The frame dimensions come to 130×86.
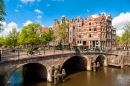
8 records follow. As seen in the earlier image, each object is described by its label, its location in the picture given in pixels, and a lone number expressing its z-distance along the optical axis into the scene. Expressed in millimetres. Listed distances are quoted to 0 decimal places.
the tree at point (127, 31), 34621
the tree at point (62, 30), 33376
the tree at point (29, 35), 31241
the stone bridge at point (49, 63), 11221
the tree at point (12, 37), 35623
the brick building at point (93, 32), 35340
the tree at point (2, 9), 14693
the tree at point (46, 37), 32319
